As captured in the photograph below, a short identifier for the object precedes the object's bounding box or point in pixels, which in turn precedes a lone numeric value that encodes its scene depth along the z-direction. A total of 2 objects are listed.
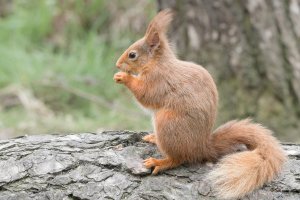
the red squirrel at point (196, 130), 4.39
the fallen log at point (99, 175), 4.48
